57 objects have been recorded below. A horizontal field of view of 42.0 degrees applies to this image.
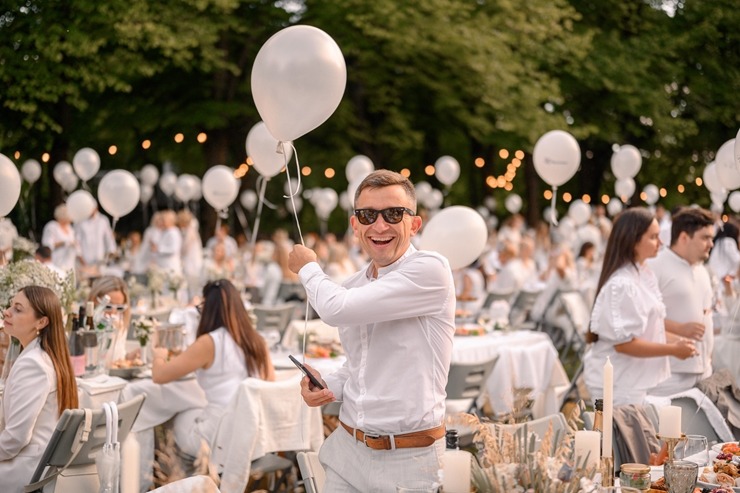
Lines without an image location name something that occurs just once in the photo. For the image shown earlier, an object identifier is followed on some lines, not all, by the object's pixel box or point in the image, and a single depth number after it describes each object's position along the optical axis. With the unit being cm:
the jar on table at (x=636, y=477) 315
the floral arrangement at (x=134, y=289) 890
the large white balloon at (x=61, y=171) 1709
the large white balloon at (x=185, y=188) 1781
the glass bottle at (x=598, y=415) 336
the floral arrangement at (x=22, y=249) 836
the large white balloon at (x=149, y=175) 2019
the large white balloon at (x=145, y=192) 2025
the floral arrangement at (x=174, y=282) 962
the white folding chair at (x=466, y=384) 638
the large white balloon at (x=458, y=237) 696
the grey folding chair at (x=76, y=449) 410
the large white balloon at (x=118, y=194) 1038
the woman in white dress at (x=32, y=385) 438
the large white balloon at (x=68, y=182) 1711
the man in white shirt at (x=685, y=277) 550
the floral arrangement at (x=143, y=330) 637
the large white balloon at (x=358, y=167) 1378
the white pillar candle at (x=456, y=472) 247
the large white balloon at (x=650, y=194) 2059
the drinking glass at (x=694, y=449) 339
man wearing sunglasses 296
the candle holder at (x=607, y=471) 279
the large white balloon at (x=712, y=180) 1186
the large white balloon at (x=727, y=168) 823
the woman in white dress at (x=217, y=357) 548
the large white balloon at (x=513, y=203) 2408
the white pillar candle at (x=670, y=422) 344
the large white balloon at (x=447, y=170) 1856
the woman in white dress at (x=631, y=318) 491
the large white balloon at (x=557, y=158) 985
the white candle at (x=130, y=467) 232
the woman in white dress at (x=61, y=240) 1270
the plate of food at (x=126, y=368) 600
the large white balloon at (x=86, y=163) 1488
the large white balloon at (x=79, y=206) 1298
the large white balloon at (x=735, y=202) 1390
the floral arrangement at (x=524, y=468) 232
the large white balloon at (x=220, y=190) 1137
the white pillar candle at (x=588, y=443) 283
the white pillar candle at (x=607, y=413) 278
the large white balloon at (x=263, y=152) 916
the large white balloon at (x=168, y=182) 1997
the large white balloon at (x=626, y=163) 1396
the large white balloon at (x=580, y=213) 1939
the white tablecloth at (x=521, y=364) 767
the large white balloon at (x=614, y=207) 2320
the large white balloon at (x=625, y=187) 1531
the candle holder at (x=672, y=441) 339
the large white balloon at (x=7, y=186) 579
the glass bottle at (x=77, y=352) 570
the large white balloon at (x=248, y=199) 2295
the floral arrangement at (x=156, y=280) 923
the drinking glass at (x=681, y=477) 317
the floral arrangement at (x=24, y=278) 509
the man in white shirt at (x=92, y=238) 1401
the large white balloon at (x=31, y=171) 1614
